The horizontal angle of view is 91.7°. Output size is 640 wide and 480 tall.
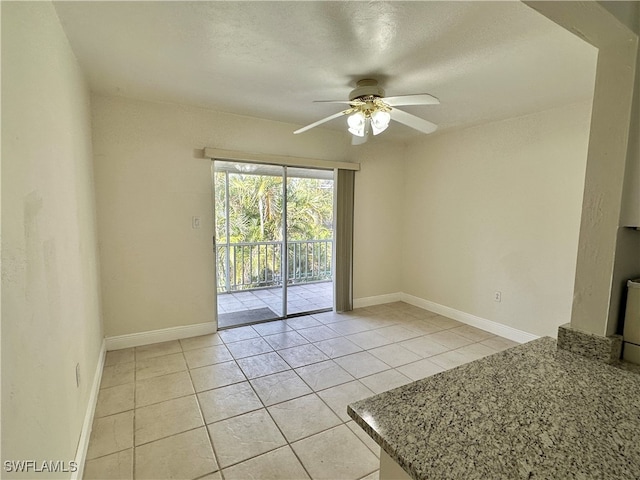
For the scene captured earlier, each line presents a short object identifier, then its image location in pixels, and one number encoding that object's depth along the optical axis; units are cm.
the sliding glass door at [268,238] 489
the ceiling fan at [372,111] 223
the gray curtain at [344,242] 405
